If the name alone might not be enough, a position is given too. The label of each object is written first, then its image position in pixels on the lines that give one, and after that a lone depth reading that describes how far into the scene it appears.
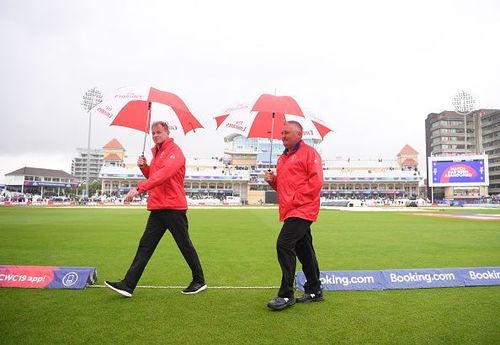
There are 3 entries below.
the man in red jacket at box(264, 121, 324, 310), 4.76
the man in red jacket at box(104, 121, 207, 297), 5.12
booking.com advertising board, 5.54
